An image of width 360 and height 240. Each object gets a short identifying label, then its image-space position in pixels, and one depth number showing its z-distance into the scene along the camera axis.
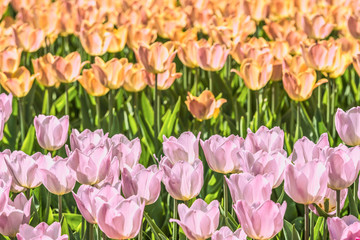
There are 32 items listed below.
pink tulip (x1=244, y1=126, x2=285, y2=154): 4.05
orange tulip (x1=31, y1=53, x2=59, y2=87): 6.34
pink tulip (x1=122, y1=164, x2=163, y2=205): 3.53
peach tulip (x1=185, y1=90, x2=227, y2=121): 5.76
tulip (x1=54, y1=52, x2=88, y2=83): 6.19
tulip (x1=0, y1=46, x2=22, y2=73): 6.48
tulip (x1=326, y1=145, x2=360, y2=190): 3.55
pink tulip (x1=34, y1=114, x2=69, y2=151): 4.50
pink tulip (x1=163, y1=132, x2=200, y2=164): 4.02
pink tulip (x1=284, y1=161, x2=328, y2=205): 3.40
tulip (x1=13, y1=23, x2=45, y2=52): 7.32
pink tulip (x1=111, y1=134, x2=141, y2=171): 4.01
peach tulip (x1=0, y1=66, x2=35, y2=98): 5.87
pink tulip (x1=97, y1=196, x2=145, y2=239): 3.14
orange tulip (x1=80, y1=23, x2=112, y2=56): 7.11
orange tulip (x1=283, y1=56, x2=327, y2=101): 5.80
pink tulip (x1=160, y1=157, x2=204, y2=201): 3.61
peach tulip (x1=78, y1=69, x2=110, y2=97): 6.13
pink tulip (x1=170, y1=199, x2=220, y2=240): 3.28
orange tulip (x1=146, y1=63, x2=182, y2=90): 6.34
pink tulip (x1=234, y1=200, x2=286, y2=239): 3.15
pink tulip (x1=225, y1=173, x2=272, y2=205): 3.37
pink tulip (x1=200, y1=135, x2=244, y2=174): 3.95
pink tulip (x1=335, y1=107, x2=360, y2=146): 4.33
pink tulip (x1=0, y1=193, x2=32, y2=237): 3.43
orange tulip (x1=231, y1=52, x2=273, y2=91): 6.08
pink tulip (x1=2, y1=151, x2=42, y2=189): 3.86
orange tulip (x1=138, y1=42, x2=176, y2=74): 6.00
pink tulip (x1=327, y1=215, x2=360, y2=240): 3.02
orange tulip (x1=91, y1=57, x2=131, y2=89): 5.94
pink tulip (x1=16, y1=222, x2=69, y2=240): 3.17
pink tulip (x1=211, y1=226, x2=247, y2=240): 3.05
